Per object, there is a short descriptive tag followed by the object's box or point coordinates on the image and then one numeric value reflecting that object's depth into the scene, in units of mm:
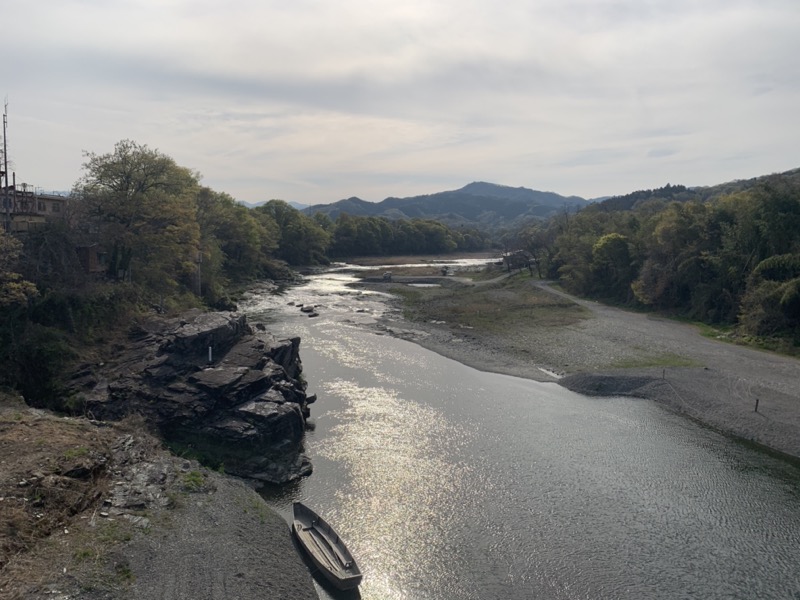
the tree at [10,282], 34438
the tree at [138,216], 52594
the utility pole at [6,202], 40434
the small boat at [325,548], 20780
